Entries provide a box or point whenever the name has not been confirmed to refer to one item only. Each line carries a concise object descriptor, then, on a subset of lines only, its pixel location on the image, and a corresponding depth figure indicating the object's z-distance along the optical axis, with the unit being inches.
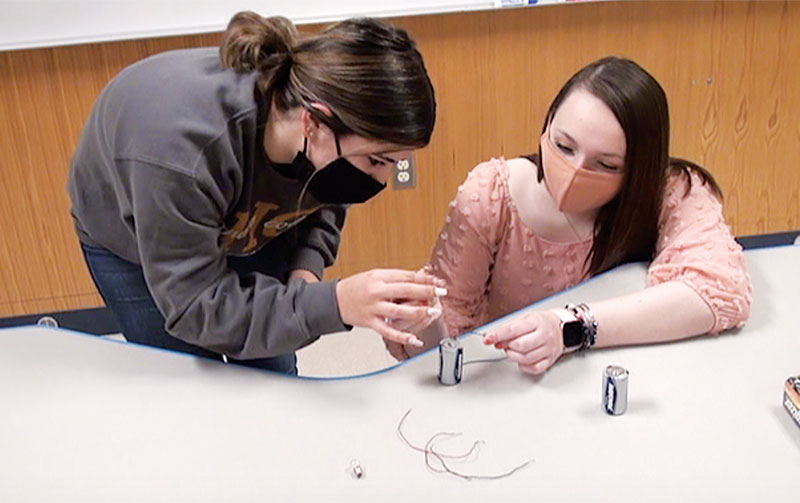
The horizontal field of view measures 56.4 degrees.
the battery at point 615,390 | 37.4
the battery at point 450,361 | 40.6
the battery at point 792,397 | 37.1
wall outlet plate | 98.5
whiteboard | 84.7
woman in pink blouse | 43.3
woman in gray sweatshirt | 38.3
